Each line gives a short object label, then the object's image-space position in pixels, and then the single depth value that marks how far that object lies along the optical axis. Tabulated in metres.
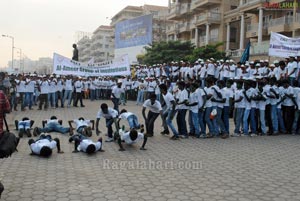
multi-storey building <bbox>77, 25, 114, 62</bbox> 111.00
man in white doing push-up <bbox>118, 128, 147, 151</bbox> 8.50
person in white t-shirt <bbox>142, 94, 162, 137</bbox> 10.44
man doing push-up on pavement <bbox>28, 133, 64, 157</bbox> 7.73
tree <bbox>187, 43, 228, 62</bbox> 27.75
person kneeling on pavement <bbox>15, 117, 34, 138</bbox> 10.19
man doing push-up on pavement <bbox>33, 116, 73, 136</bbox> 11.01
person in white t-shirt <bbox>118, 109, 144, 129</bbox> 9.47
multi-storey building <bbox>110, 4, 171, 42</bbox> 69.44
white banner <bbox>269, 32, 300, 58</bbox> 13.89
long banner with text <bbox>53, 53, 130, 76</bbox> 19.25
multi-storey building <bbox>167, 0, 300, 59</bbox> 29.00
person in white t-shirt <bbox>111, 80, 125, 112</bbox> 15.06
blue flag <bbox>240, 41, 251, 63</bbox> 18.16
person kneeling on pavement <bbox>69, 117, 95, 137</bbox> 10.29
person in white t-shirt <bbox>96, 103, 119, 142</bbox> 9.55
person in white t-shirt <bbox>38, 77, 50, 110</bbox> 18.55
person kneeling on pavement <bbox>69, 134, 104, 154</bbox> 8.07
